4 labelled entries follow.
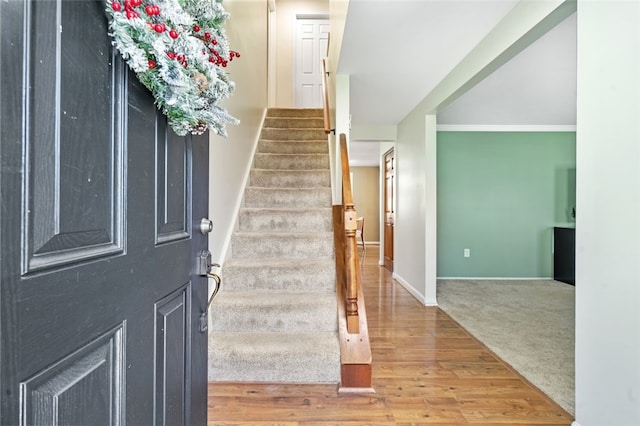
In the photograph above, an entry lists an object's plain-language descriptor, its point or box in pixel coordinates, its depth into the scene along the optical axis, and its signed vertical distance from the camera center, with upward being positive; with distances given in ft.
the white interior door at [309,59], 17.81 +8.21
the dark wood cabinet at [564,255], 15.38 -2.18
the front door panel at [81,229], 1.32 -0.10
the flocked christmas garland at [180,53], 1.89 +1.00
